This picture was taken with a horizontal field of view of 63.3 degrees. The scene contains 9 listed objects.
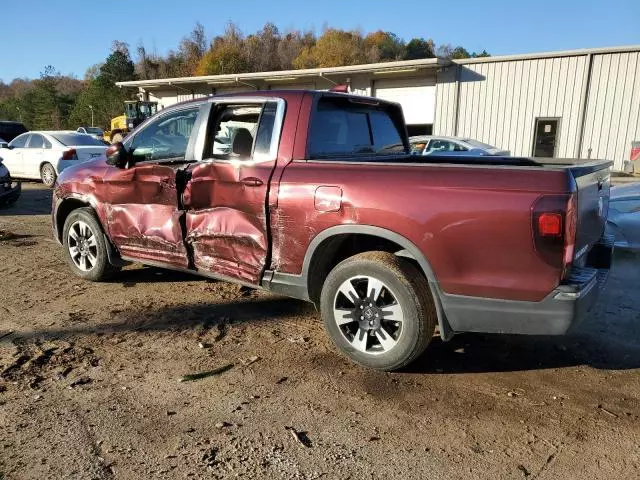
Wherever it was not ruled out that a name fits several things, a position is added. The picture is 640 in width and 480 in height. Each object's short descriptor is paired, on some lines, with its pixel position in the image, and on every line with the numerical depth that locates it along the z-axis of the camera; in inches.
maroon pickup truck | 118.0
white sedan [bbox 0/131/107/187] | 540.4
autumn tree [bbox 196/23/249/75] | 2588.6
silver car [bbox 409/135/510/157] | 611.2
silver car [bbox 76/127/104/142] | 1601.3
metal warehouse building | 764.0
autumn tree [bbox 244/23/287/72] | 2820.1
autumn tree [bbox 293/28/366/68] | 2807.6
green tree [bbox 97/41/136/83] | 2778.1
